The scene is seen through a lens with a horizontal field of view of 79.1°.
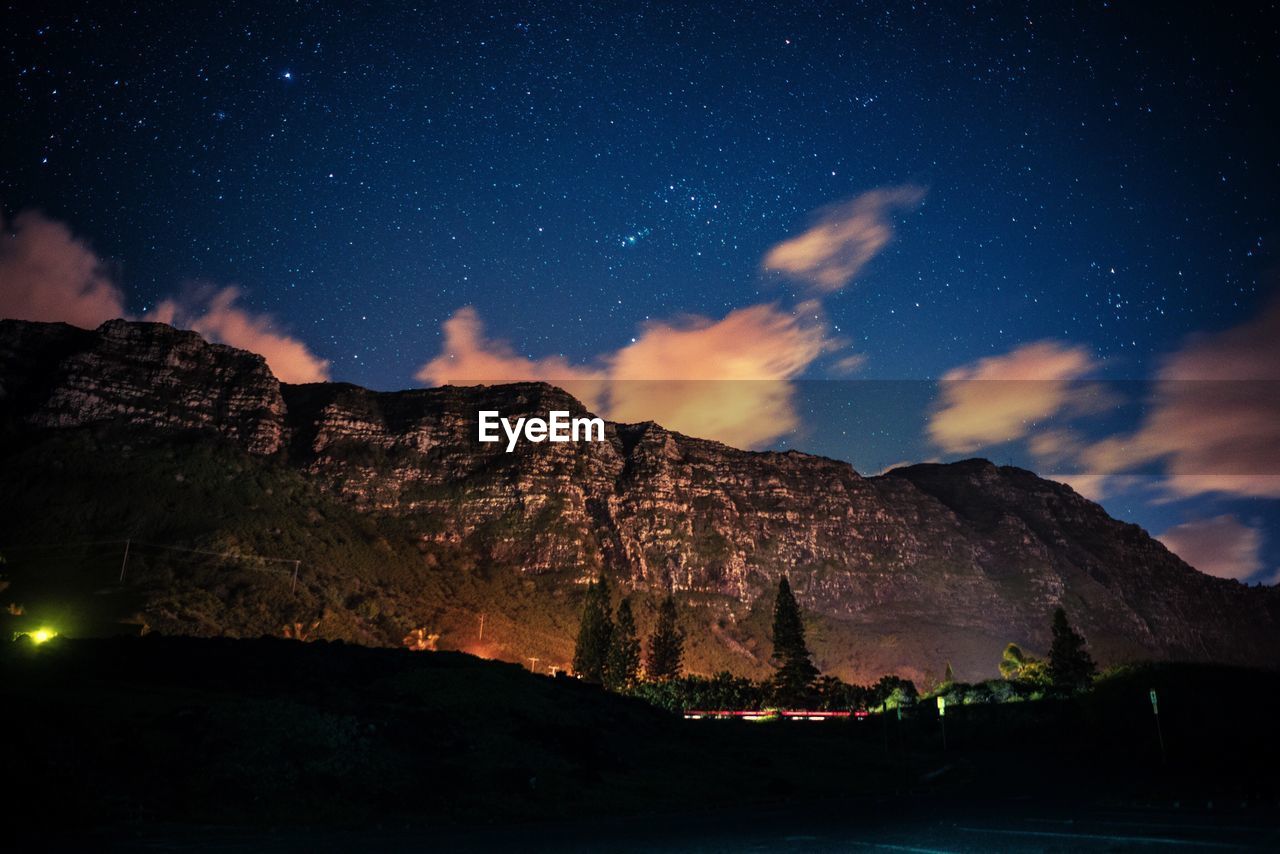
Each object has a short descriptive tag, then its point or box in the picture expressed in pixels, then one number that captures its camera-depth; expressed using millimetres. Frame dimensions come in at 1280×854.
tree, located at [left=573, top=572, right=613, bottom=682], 111750
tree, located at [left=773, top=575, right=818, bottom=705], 101875
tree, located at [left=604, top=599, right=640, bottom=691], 113000
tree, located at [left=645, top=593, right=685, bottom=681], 129125
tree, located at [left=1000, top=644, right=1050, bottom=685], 88625
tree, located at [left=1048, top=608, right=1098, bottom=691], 91625
